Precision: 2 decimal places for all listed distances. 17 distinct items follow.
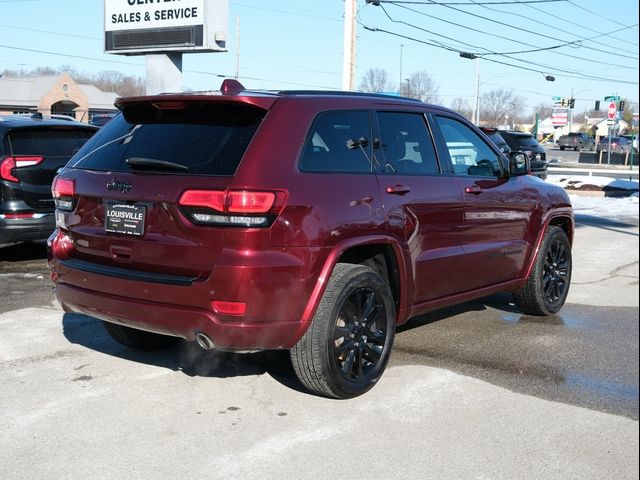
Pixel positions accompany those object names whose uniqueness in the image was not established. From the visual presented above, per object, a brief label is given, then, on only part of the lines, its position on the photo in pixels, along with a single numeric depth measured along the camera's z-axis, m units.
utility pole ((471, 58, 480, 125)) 56.44
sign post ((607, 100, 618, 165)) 32.84
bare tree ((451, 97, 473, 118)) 79.38
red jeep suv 4.02
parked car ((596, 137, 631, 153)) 55.38
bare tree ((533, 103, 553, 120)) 97.31
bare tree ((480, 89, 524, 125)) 78.69
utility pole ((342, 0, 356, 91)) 19.89
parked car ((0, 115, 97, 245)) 8.60
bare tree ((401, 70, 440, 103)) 63.72
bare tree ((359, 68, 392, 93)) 53.03
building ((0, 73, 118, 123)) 62.93
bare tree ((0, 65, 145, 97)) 109.31
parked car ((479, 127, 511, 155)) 17.12
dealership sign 15.91
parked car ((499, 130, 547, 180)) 22.00
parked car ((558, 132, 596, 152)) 67.88
